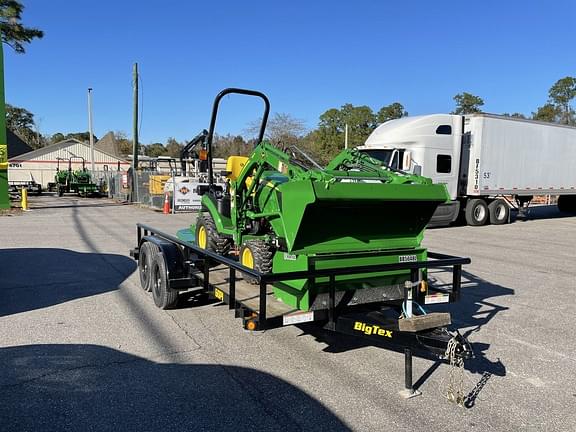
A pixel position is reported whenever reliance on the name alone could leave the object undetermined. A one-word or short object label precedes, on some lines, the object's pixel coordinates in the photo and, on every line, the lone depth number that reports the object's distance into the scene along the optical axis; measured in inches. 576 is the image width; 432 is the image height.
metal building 1911.9
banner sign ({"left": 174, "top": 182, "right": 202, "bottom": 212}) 837.2
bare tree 1862.3
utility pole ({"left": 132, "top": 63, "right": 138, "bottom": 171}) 1127.6
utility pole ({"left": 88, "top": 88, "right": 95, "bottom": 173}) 1627.7
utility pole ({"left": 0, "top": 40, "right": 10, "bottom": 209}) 786.8
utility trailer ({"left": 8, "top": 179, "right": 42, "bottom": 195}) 1331.8
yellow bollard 856.5
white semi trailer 619.5
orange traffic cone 844.6
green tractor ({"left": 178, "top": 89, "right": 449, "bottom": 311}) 158.9
